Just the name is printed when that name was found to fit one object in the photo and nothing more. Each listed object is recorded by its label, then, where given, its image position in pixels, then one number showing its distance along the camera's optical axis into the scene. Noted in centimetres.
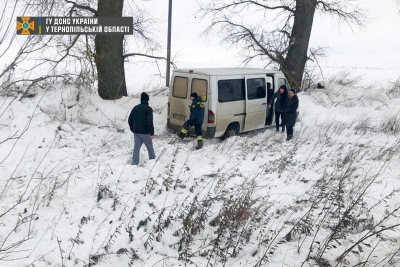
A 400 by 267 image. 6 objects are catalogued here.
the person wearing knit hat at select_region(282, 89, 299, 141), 954
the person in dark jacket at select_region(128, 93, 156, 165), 714
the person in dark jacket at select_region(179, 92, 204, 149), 835
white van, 861
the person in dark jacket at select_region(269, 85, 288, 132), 990
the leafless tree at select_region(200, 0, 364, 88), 1418
